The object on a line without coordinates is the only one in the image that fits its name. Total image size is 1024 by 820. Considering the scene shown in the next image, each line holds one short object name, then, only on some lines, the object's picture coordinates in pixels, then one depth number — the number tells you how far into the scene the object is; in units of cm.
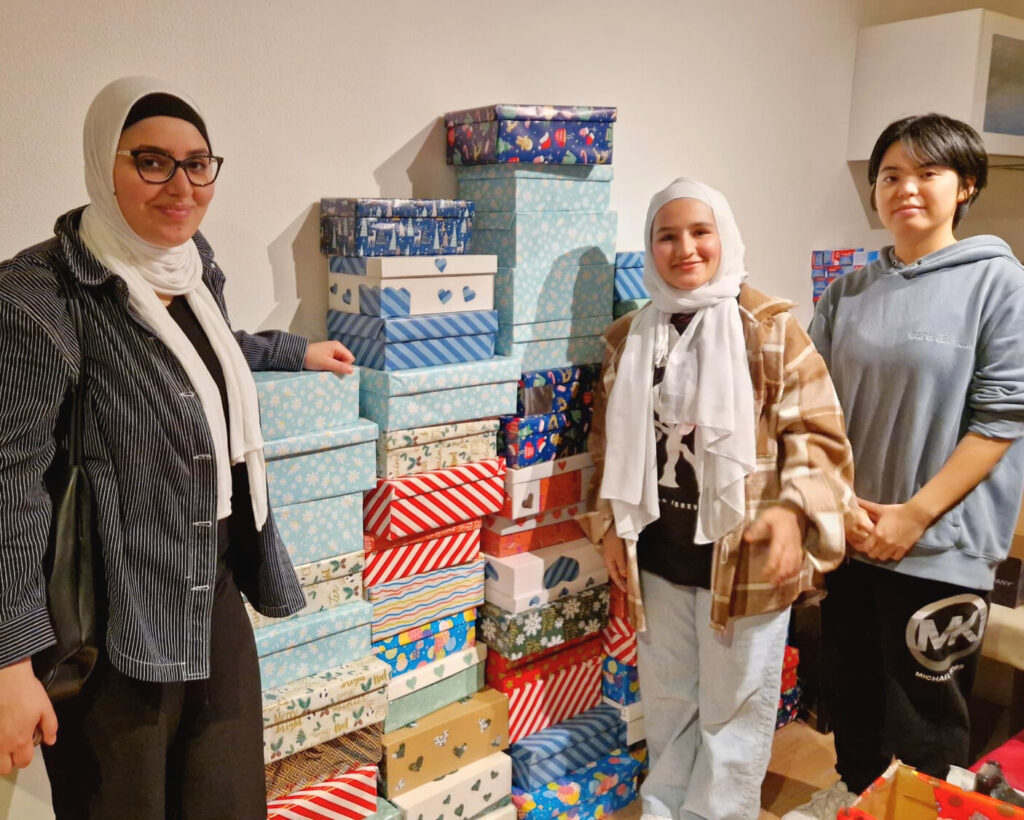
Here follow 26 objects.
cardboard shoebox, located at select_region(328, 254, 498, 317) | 173
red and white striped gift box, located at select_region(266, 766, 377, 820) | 166
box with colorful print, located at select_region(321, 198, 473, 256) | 173
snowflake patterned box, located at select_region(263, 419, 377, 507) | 160
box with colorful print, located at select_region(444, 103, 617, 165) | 183
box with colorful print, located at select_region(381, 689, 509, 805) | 185
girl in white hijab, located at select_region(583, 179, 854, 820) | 179
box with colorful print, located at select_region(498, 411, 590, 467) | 196
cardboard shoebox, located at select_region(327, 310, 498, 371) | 176
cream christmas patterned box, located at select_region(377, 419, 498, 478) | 178
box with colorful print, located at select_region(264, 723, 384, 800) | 167
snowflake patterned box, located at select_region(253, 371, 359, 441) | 158
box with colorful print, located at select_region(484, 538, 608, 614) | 198
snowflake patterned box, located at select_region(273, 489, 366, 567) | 164
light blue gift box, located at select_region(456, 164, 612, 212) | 187
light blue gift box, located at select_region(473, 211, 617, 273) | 189
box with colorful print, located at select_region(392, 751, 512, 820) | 187
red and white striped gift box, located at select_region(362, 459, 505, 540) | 178
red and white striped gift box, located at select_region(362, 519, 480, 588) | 182
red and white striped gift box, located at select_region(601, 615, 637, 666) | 219
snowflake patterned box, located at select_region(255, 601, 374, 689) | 163
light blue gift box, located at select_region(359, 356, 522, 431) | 175
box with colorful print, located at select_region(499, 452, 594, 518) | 197
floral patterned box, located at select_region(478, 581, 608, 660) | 199
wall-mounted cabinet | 282
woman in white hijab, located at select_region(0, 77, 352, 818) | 109
